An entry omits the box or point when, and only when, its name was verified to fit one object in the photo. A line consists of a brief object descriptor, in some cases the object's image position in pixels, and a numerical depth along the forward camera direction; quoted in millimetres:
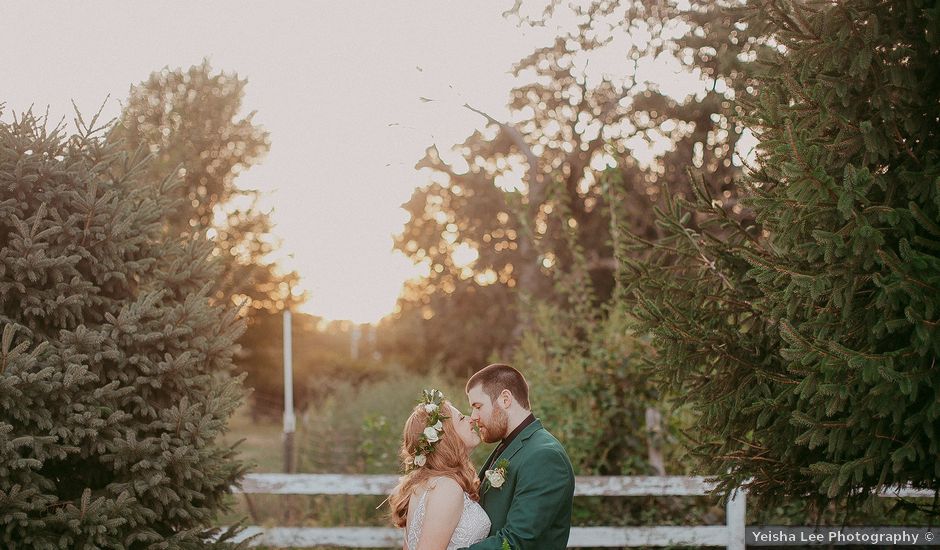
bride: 4488
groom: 4477
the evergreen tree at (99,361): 5219
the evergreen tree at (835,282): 4020
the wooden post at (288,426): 13065
